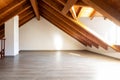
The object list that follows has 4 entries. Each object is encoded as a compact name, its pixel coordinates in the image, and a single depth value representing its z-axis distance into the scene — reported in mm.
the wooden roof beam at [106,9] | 1568
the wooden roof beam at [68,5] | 2026
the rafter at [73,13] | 2852
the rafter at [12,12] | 3246
